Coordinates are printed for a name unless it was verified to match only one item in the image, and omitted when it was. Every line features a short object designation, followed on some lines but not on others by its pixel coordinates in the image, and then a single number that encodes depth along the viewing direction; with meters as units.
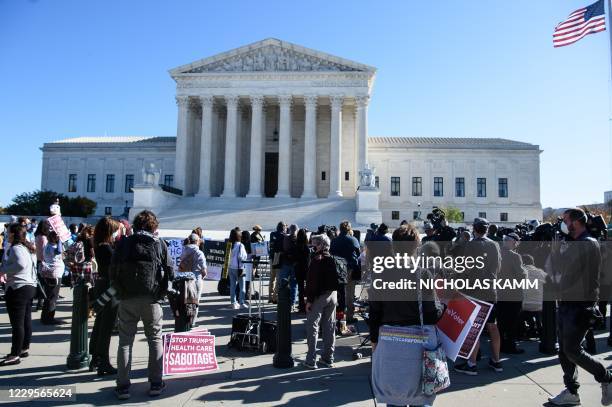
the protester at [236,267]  11.88
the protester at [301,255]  10.80
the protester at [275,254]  10.79
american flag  18.25
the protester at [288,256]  10.77
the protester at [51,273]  9.98
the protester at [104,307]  6.67
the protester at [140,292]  5.66
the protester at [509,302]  7.95
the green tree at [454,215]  49.59
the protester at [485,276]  6.93
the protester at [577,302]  5.35
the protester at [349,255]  10.28
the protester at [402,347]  4.09
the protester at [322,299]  7.02
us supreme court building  42.53
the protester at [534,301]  8.99
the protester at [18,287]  7.09
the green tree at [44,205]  49.72
